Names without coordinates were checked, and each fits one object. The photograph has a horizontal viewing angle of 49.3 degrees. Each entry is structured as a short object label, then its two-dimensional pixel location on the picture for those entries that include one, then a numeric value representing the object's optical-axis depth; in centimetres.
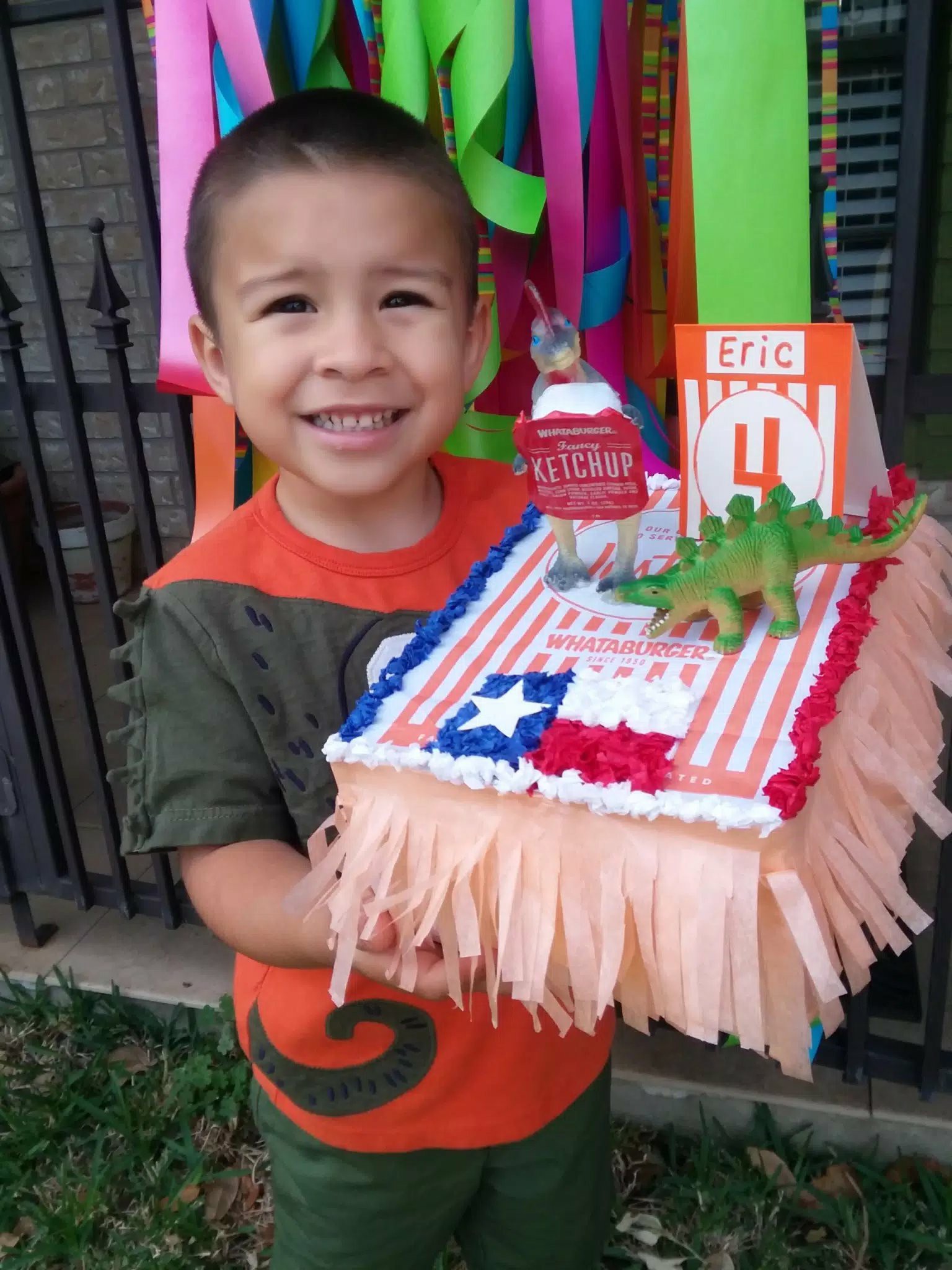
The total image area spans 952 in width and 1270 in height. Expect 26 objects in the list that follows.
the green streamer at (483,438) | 107
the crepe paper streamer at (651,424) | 104
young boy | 80
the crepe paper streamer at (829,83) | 84
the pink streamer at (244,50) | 94
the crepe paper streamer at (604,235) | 98
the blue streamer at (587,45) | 90
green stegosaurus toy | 69
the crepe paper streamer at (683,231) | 90
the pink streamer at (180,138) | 99
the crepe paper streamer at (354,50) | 100
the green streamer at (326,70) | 99
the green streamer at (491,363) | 102
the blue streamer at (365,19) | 94
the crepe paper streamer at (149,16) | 105
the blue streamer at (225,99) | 98
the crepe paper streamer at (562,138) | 89
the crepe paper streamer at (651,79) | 95
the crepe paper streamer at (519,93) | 93
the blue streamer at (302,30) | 95
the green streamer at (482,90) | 90
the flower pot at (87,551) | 364
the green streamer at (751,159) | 81
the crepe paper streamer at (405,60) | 92
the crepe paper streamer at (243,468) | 113
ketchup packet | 73
